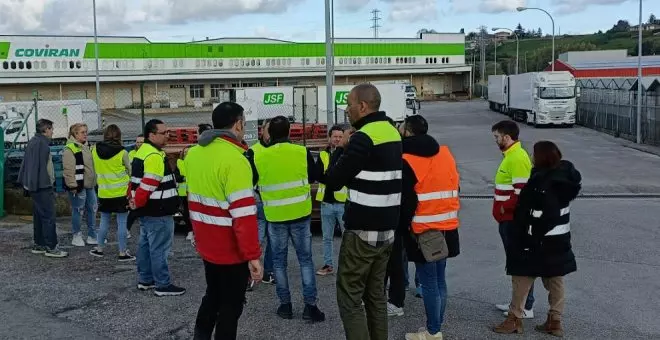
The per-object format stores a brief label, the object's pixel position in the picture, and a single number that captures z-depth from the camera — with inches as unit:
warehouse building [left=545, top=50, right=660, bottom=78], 2273.6
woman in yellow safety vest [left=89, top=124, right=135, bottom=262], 346.3
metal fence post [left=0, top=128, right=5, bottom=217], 482.6
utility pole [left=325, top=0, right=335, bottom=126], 530.6
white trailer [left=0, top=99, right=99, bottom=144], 1067.9
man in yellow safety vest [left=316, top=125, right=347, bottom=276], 309.7
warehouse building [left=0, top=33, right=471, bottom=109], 2369.6
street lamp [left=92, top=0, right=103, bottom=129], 1007.3
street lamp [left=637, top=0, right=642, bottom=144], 1083.9
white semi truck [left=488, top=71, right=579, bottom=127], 1470.2
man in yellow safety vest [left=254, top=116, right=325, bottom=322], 247.4
